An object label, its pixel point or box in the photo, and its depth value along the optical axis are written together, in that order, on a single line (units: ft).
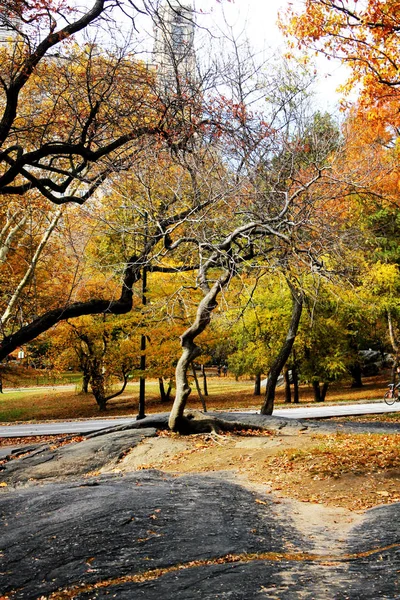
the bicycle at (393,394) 83.66
